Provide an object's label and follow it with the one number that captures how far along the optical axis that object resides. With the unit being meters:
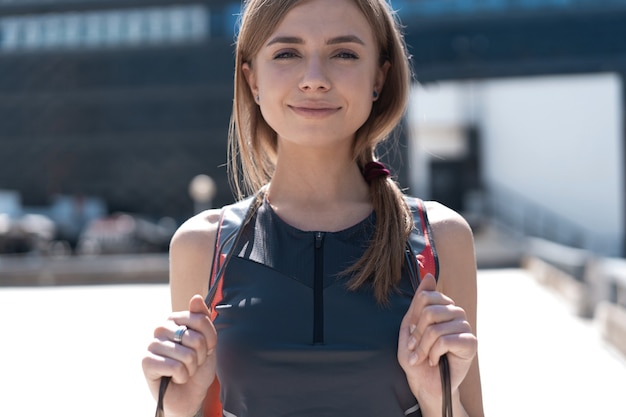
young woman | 1.87
